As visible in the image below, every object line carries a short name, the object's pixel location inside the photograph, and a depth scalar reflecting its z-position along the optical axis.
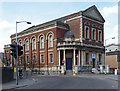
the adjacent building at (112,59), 69.46
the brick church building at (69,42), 41.75
